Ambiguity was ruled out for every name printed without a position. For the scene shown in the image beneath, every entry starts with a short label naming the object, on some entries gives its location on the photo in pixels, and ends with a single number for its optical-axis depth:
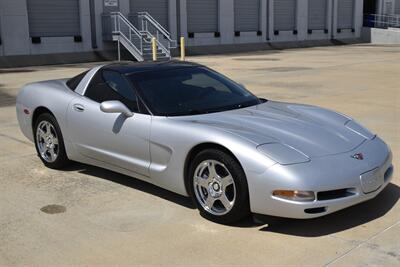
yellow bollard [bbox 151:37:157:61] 20.31
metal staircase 26.27
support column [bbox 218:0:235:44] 34.09
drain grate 4.79
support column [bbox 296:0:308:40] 40.05
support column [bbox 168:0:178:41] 31.20
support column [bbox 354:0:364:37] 46.16
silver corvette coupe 4.05
